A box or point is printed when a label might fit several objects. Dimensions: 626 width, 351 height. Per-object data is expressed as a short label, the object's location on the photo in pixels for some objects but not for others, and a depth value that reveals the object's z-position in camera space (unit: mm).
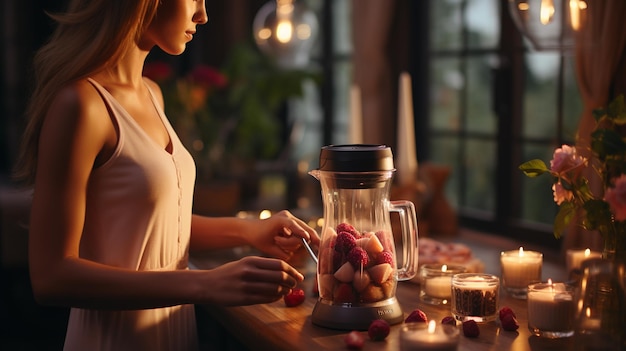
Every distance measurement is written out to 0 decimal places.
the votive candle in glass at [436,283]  1915
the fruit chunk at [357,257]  1619
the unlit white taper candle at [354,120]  3270
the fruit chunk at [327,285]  1677
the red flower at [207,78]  4109
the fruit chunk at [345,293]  1658
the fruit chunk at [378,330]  1569
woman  1513
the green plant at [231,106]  4070
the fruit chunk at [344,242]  1635
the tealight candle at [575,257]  2062
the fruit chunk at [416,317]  1648
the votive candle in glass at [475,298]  1716
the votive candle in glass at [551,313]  1600
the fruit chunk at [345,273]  1640
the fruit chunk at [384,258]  1647
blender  1642
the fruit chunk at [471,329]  1618
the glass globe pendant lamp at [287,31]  3697
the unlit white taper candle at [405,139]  3125
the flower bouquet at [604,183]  1506
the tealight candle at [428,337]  1392
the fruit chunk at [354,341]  1521
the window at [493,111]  2975
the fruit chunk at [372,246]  1642
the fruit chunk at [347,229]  1664
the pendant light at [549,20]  1926
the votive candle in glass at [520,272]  1994
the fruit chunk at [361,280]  1652
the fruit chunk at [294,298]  1874
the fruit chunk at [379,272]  1652
